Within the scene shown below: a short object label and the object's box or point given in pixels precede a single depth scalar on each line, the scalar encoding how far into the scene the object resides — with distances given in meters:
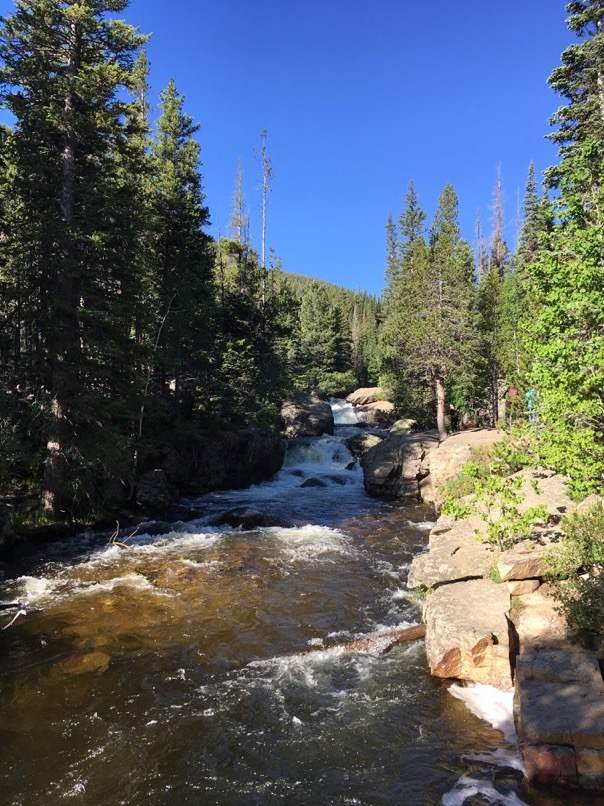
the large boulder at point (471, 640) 7.28
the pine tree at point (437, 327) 25.03
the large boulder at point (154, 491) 19.31
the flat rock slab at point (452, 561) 9.70
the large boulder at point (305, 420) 35.06
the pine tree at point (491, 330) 28.31
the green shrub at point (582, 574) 6.95
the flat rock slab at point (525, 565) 8.52
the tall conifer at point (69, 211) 14.81
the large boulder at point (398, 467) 22.45
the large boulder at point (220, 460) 23.08
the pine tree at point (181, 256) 23.75
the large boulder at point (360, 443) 30.44
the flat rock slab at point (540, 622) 6.97
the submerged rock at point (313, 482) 25.41
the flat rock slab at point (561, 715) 5.27
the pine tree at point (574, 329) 6.66
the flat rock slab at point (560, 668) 6.05
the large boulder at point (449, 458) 20.81
